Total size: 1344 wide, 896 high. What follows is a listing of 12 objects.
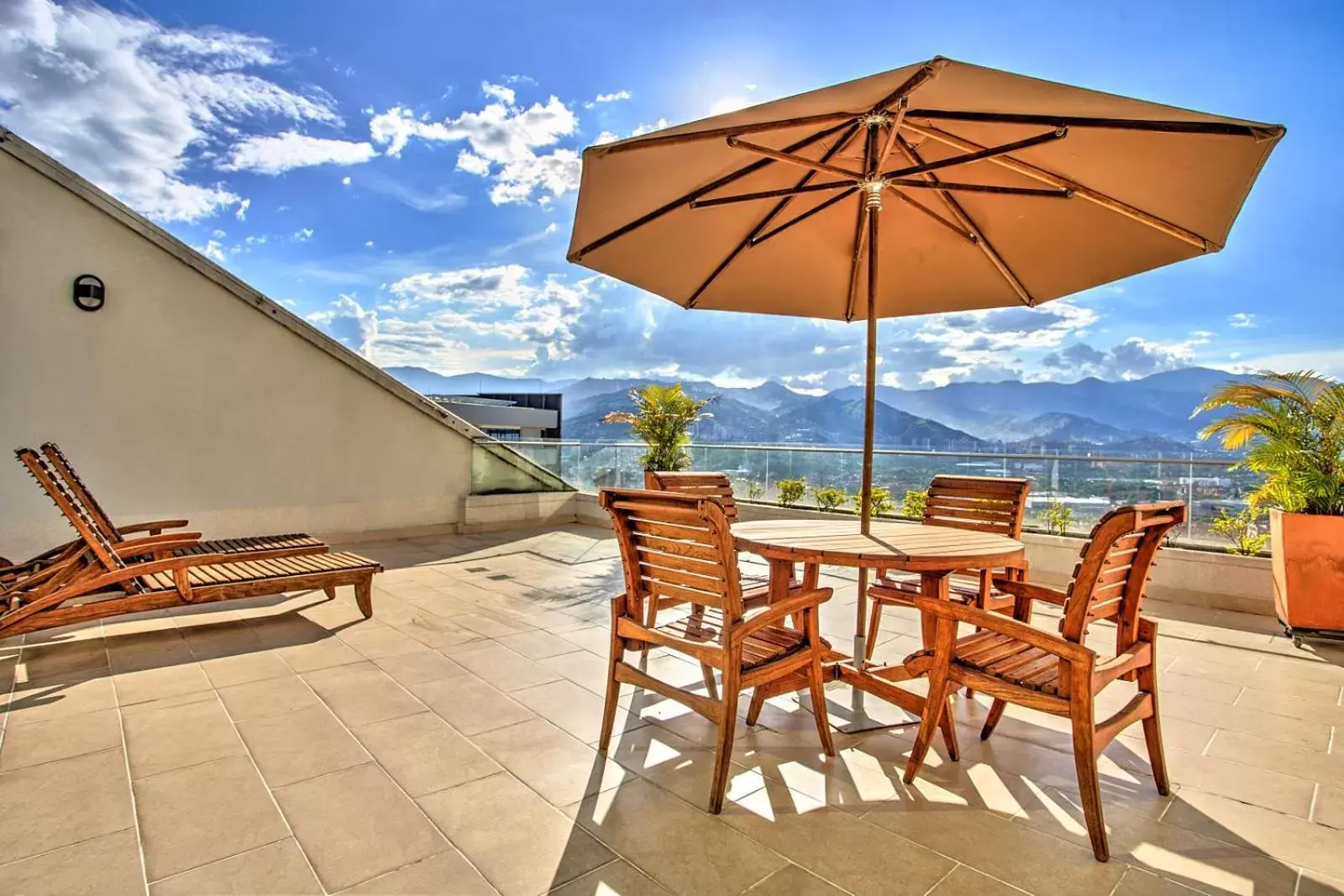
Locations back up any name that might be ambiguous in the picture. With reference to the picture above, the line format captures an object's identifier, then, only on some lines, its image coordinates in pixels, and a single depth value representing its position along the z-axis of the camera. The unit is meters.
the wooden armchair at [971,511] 3.47
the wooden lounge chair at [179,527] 4.18
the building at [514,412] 29.31
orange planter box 4.23
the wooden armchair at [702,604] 2.25
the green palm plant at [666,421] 8.30
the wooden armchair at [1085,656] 2.06
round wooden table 2.48
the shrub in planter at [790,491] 7.76
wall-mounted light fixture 6.09
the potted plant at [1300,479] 4.29
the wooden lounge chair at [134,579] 3.63
